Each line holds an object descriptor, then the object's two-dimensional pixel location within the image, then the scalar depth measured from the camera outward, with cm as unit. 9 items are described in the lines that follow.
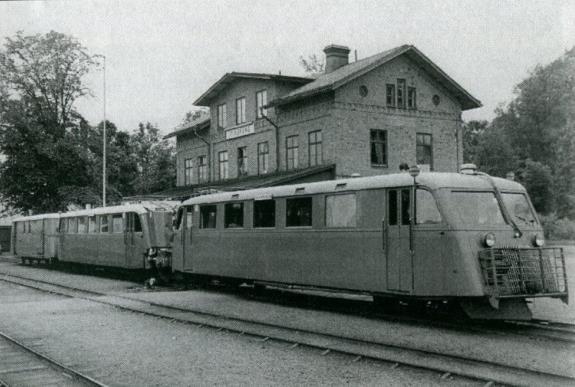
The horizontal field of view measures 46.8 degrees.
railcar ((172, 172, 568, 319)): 1052
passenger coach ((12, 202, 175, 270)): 2123
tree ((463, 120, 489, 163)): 7031
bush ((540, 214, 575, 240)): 4016
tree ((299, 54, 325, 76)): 5616
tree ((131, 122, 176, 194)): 6518
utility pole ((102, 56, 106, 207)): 3647
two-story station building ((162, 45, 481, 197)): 2797
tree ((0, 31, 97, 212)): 4225
